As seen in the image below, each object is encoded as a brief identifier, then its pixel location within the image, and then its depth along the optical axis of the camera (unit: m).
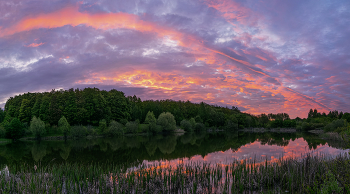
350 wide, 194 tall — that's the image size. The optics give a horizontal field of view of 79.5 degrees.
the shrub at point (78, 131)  57.32
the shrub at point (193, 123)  94.24
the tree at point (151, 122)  73.44
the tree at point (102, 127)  63.87
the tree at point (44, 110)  68.46
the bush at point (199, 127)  94.96
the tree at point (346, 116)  86.69
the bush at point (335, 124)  54.40
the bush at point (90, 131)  61.38
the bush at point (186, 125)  89.25
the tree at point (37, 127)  53.38
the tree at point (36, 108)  70.44
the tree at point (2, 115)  85.05
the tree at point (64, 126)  55.81
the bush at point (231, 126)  105.68
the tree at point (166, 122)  78.56
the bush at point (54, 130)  60.58
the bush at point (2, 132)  50.85
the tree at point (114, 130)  63.50
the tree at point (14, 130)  51.62
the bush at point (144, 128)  74.19
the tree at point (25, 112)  71.28
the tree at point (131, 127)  68.94
